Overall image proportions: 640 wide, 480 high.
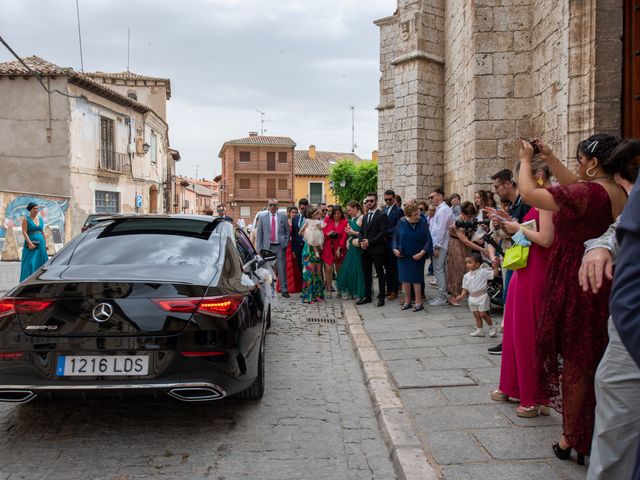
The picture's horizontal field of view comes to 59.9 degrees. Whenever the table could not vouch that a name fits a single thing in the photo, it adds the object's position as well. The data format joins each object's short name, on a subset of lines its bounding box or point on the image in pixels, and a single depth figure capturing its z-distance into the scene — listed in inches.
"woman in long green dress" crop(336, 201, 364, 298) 391.5
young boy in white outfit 248.5
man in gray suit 420.5
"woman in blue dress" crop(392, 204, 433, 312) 338.6
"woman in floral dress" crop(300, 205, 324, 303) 396.8
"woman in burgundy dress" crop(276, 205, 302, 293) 443.2
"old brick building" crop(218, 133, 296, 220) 2743.6
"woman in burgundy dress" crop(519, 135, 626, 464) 119.1
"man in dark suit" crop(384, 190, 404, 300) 376.0
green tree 2070.6
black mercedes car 134.2
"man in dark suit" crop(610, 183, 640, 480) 55.6
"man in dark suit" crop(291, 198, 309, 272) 450.0
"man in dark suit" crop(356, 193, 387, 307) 368.5
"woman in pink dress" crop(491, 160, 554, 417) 145.7
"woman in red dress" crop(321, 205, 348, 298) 424.8
